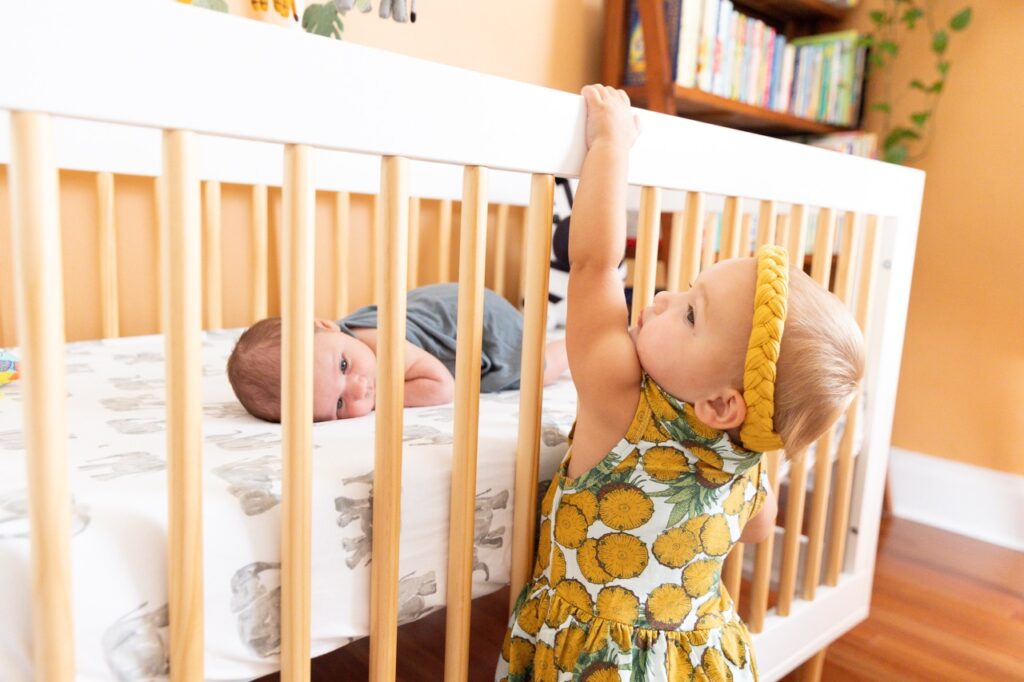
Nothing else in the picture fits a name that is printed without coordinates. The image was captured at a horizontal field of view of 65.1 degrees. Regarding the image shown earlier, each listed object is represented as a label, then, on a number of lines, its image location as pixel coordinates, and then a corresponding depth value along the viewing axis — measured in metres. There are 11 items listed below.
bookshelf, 1.75
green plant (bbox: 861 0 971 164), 2.02
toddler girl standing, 0.65
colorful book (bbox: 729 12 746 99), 1.89
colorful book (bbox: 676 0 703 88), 1.75
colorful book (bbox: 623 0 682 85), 1.75
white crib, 0.43
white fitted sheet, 0.53
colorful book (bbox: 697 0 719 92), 1.79
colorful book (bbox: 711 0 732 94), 1.83
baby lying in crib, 0.86
